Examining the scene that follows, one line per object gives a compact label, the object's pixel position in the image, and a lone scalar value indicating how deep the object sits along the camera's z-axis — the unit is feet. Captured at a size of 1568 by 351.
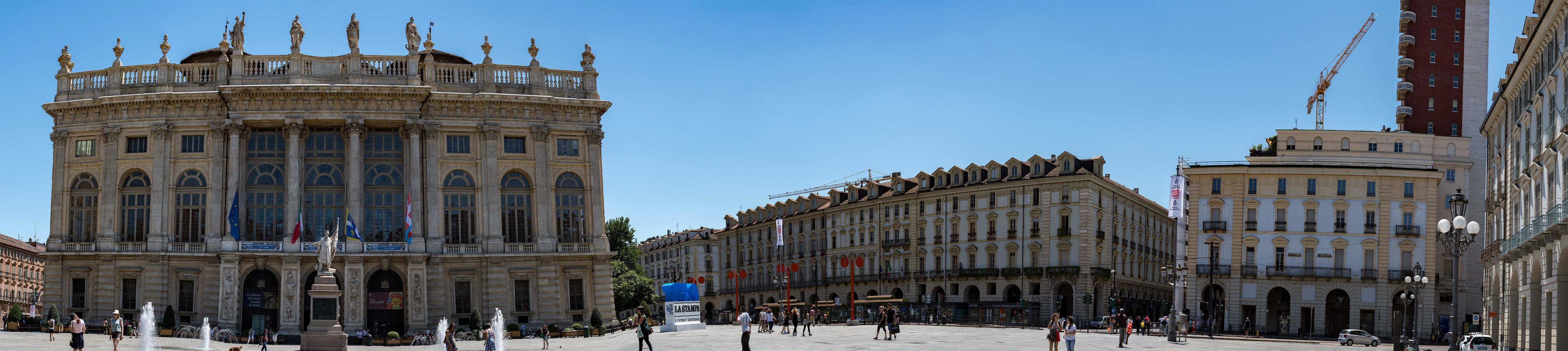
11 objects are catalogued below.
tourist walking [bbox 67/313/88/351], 121.90
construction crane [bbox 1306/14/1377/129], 374.22
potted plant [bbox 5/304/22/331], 198.59
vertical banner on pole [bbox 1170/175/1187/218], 272.31
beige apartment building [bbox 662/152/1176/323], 307.78
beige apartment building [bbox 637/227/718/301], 466.70
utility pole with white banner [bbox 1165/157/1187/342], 272.72
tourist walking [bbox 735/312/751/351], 122.83
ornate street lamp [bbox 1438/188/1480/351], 108.47
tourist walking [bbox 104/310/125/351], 136.67
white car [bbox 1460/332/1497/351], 164.35
